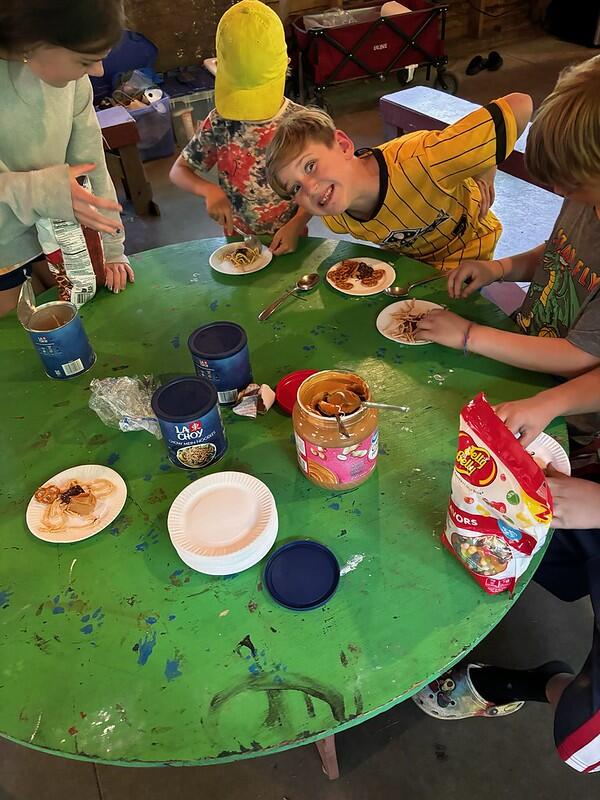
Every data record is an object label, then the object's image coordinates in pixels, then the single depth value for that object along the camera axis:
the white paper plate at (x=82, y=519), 0.92
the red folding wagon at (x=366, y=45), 4.26
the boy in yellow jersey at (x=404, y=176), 1.44
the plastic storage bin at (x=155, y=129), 3.89
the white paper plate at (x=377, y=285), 1.38
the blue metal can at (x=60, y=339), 1.16
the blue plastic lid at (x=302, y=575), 0.82
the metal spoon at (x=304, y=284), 1.40
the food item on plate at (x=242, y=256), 1.52
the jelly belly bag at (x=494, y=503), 0.71
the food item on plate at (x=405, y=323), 1.24
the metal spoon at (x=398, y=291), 1.36
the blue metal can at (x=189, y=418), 0.93
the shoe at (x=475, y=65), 5.05
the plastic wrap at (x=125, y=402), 1.07
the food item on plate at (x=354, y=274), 1.41
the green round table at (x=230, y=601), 0.73
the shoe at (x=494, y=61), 5.06
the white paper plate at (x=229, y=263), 1.50
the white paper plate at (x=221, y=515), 0.87
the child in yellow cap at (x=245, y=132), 1.58
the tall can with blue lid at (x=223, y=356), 1.05
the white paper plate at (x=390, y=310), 1.27
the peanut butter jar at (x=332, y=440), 0.88
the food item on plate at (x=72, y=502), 0.94
